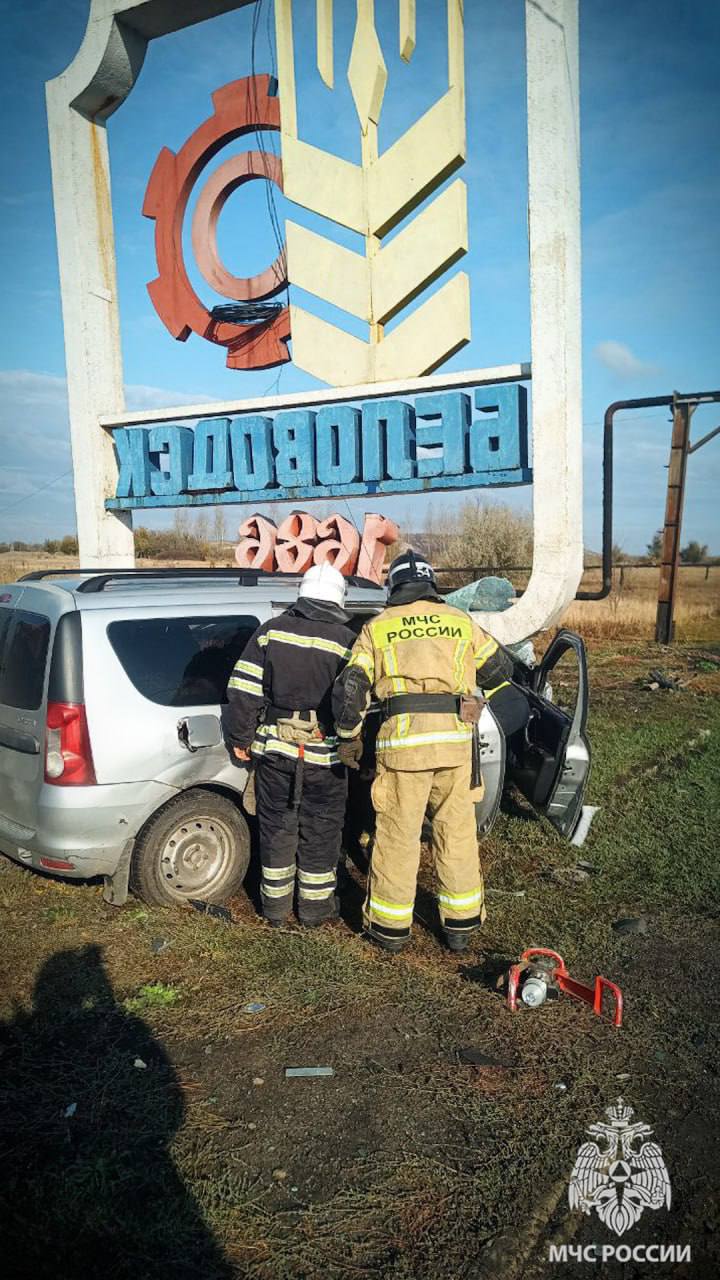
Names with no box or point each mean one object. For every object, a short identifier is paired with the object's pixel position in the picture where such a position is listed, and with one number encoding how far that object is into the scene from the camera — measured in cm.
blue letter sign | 780
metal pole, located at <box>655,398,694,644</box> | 1381
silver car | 402
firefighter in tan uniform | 396
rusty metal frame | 902
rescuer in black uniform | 426
